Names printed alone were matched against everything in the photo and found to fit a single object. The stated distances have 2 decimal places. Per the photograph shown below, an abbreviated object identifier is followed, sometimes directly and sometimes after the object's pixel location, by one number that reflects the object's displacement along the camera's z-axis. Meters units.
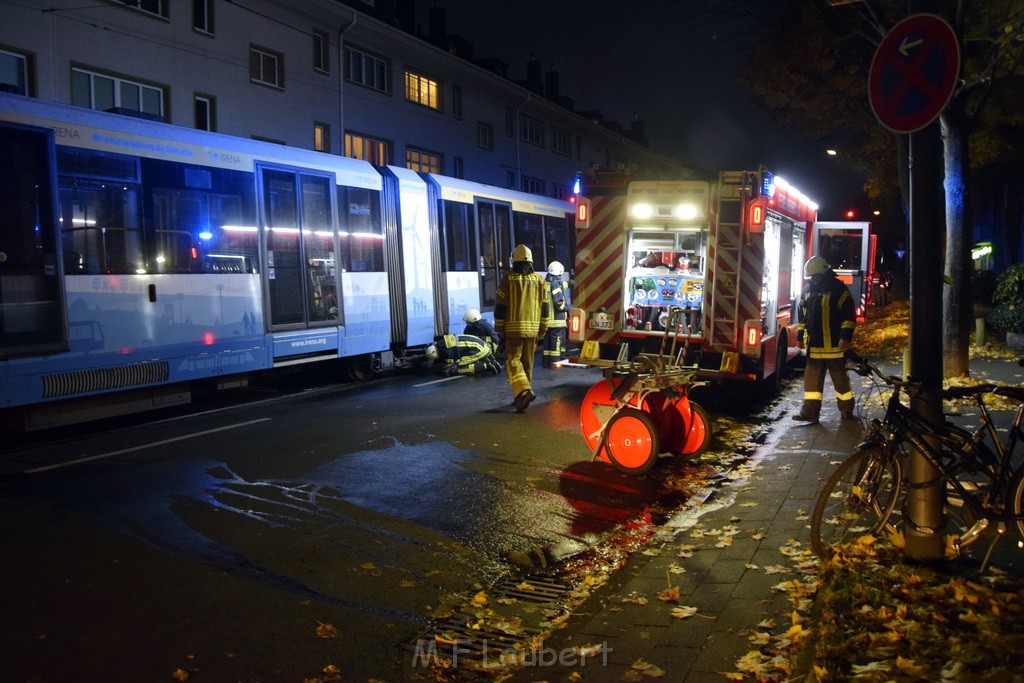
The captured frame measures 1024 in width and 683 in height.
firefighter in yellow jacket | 10.48
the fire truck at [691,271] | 10.80
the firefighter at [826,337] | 9.56
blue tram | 8.80
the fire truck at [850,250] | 15.37
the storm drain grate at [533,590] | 4.92
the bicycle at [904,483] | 4.61
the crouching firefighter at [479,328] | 14.62
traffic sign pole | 4.46
